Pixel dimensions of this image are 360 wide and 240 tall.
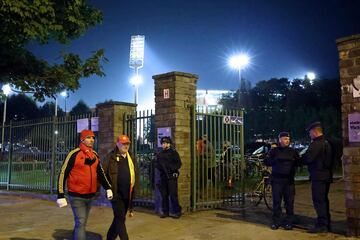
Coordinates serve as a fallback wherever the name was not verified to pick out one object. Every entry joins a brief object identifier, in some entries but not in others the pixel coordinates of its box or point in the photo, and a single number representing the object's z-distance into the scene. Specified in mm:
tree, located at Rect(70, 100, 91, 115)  60938
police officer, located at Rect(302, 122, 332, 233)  7578
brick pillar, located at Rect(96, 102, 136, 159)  11383
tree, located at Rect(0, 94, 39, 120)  55750
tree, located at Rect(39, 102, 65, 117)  58078
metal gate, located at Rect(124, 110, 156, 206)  10711
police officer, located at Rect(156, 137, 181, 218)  9328
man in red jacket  6230
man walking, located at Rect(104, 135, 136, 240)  6547
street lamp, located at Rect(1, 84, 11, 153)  15770
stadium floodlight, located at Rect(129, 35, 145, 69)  45188
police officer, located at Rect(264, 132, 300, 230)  8086
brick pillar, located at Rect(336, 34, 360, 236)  7207
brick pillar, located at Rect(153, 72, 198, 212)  9898
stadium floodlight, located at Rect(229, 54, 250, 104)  32875
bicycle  10938
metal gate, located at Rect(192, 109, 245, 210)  10250
